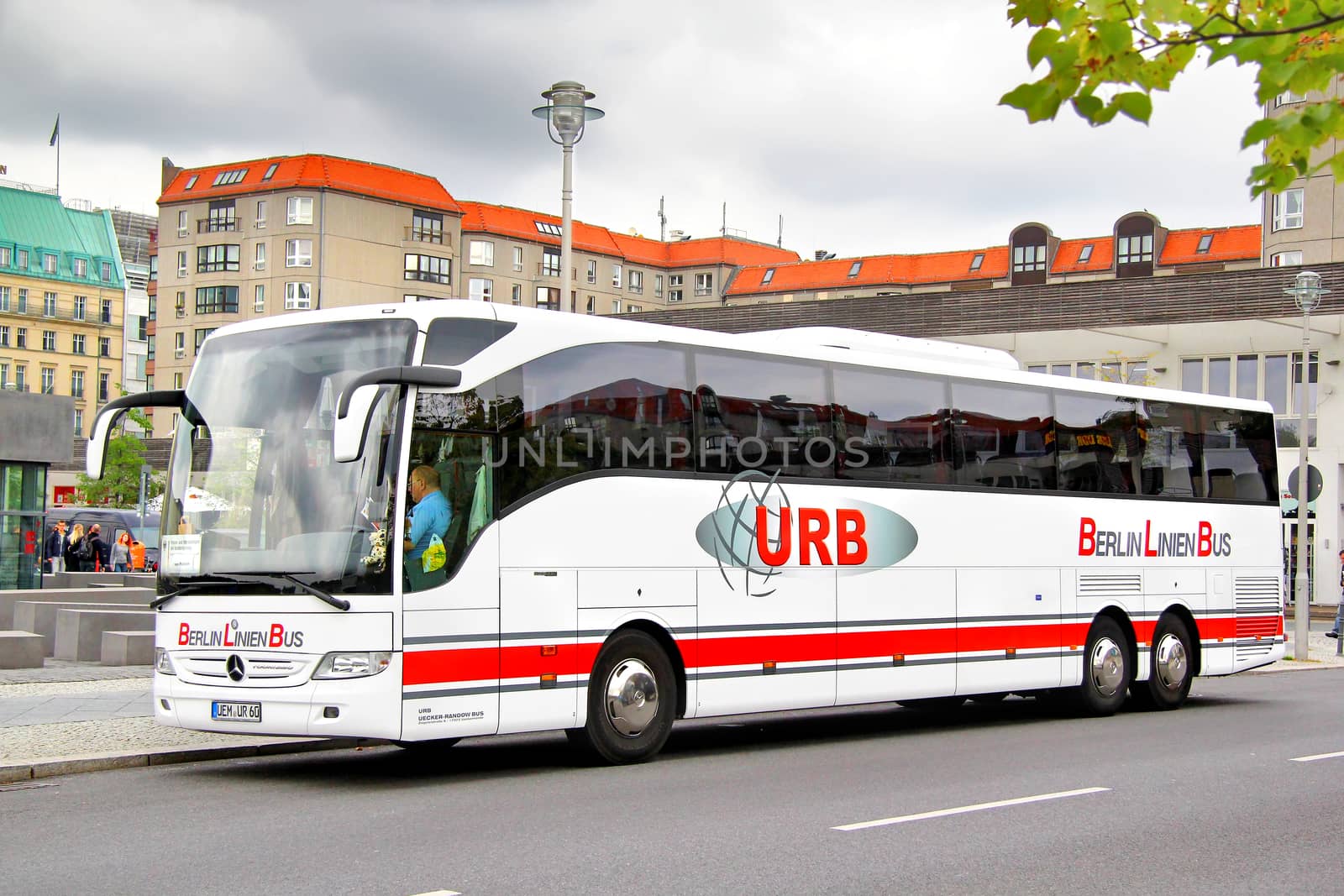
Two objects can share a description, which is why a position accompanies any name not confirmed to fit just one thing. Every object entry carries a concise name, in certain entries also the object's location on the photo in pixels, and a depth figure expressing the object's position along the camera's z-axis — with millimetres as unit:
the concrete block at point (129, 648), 20281
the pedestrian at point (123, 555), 47938
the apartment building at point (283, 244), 101125
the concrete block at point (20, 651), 19344
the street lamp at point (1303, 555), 29078
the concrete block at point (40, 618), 23312
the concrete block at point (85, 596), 25447
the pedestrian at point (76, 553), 42375
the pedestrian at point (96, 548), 42312
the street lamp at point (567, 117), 19219
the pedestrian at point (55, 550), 46500
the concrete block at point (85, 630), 21094
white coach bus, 11133
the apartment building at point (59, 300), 116562
